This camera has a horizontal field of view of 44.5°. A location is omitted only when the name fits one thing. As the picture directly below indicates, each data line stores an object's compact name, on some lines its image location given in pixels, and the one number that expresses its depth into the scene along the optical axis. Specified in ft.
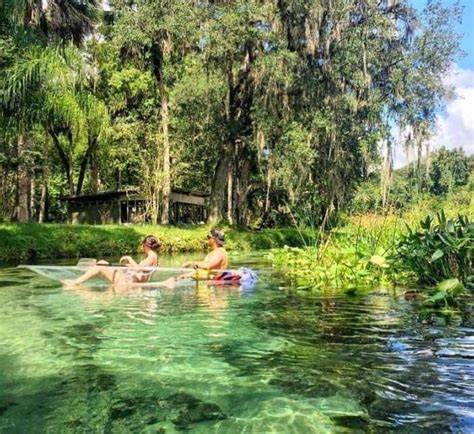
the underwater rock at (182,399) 15.02
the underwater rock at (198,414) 13.65
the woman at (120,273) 37.37
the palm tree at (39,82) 54.19
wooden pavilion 116.67
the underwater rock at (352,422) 13.17
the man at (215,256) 39.06
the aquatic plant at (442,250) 30.67
